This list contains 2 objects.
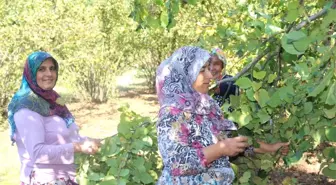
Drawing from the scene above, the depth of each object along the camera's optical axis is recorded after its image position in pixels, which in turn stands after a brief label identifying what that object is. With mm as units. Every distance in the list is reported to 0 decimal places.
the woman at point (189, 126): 2105
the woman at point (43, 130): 2840
